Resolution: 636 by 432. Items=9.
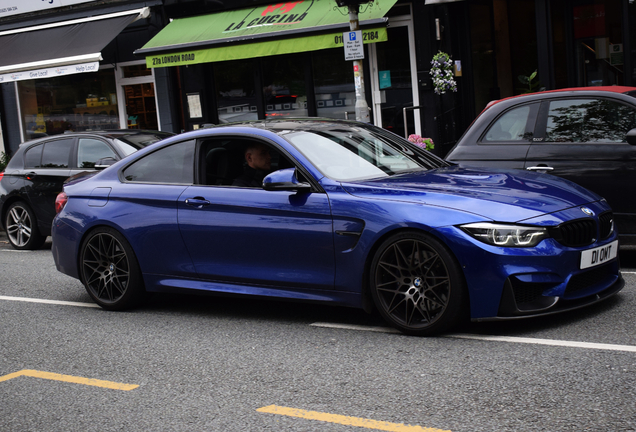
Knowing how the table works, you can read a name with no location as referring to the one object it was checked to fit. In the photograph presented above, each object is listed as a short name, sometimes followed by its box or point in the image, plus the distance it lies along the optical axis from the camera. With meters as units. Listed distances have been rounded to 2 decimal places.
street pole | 11.03
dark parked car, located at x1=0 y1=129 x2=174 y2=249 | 10.69
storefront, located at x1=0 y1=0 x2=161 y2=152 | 16.92
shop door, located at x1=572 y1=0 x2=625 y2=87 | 13.58
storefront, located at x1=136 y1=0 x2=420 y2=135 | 14.41
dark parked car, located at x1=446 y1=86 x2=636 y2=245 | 6.69
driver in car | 5.92
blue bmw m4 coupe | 4.73
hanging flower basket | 14.34
